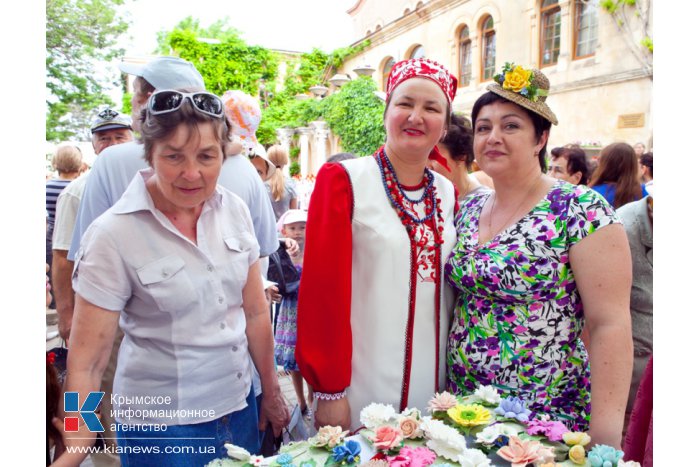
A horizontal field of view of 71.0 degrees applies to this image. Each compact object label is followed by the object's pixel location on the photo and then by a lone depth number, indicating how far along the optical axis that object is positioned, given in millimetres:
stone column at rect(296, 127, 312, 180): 20203
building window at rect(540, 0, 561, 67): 11906
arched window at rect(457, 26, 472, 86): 15086
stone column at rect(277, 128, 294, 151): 21453
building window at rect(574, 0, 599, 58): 10922
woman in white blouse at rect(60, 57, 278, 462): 1992
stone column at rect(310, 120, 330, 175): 18656
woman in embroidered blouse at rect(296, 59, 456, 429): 1636
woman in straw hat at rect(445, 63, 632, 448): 1521
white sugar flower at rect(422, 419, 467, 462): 1243
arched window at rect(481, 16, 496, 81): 13969
